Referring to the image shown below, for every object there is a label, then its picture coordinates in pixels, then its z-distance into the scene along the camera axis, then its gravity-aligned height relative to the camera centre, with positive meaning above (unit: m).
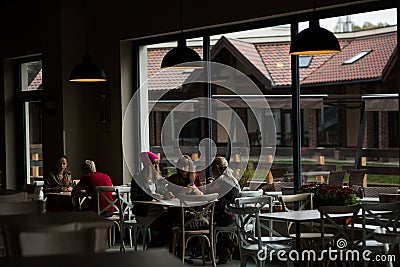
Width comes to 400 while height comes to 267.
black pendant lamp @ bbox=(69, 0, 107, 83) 9.27 +0.76
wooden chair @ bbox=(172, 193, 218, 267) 8.24 -0.94
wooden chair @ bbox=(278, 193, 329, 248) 7.43 -1.01
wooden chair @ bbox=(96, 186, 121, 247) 9.35 -0.80
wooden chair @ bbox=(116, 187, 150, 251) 9.17 -1.07
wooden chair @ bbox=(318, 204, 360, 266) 6.59 -0.82
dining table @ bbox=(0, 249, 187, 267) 3.00 -0.51
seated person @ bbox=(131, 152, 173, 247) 9.05 -0.85
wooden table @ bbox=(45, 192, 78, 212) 10.34 -0.91
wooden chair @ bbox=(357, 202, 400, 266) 6.58 -0.80
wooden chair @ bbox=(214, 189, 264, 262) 8.60 -1.06
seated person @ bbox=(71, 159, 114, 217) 9.62 -0.67
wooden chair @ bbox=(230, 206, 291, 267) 7.09 -1.08
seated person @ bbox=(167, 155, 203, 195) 8.89 -0.52
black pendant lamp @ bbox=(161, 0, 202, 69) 8.06 +0.81
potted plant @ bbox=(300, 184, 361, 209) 6.96 -0.61
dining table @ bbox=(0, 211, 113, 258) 4.14 -0.48
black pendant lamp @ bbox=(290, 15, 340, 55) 6.38 +0.74
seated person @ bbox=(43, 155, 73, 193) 10.62 -0.61
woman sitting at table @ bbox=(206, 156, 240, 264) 8.66 -0.72
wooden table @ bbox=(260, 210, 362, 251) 6.70 -0.78
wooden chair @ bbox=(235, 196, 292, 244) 7.49 -0.72
